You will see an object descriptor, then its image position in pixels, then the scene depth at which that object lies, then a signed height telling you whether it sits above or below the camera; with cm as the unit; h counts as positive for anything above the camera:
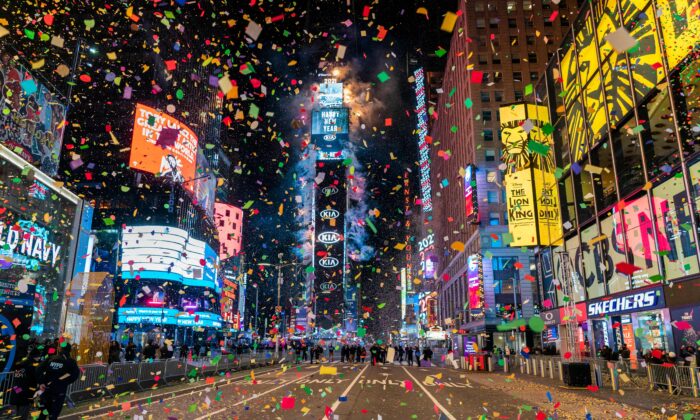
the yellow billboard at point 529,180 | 3212 +993
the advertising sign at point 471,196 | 5594 +1519
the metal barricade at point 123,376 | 1562 -155
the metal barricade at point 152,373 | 1767 -166
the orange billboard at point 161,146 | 5694 +2183
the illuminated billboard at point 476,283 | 5434 +532
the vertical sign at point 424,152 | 10906 +4011
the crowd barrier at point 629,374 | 1461 -148
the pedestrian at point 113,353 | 2009 -102
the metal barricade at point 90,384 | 1335 -158
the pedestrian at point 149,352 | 2311 -110
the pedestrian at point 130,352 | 2459 -118
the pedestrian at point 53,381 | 730 -80
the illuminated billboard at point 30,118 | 1652 +765
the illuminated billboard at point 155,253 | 5828 +891
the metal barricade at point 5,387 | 1080 -131
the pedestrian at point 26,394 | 745 -100
